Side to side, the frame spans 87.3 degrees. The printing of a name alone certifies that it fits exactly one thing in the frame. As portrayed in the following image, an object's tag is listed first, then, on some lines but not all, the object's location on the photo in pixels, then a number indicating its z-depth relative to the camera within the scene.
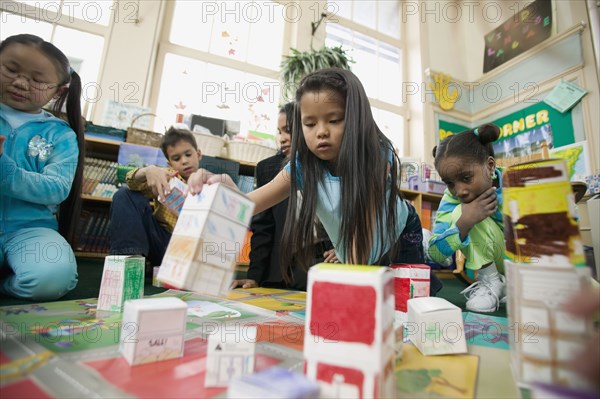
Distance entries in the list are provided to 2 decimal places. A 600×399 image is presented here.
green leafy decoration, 2.22
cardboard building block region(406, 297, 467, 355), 0.57
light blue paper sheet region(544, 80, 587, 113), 2.35
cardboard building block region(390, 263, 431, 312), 0.75
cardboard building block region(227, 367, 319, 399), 0.29
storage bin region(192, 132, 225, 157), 1.86
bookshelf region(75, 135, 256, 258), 1.80
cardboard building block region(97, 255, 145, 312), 0.76
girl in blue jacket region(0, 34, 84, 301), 0.83
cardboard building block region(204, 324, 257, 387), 0.43
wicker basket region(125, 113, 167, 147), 1.81
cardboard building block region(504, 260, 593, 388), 0.34
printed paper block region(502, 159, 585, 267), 0.39
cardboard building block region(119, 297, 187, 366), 0.47
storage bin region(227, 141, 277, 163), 1.98
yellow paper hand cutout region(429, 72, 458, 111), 3.26
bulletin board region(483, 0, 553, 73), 2.66
